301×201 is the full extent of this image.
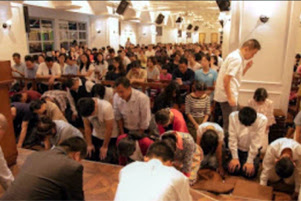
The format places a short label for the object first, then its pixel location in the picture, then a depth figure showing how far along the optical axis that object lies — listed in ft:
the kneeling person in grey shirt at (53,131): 7.70
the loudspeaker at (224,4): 24.61
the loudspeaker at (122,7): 33.80
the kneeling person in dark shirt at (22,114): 11.54
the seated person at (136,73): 15.74
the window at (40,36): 30.58
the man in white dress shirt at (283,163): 8.75
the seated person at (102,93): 11.43
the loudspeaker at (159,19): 52.29
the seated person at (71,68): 19.12
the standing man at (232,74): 10.14
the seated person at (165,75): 17.08
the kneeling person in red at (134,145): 8.14
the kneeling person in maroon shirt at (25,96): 12.80
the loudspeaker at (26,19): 26.11
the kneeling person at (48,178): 4.97
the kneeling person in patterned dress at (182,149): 7.88
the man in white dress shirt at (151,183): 4.10
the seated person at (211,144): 10.19
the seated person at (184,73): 15.06
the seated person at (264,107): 11.30
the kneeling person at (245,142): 10.23
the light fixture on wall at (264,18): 11.55
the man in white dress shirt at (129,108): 10.02
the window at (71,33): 36.01
